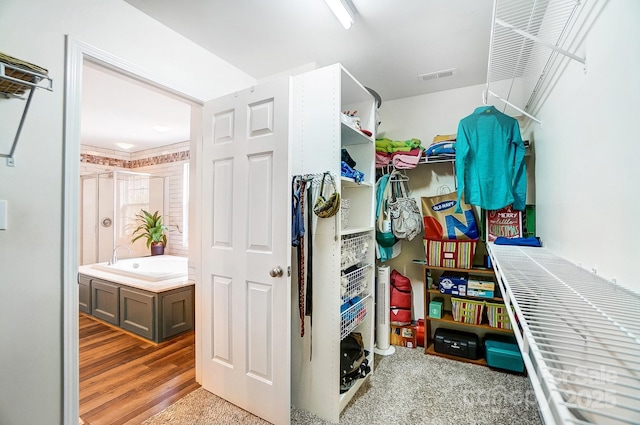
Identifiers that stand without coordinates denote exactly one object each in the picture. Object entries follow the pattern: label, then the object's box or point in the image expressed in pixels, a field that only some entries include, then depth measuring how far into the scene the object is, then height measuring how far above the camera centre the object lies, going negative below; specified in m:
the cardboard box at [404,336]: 2.66 -1.17
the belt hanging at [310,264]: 1.72 -0.31
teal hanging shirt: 2.19 +0.42
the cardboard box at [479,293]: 2.36 -0.67
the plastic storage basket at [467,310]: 2.38 -0.83
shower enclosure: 4.61 +0.08
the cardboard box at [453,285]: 2.44 -0.63
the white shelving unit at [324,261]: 1.72 -0.31
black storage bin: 2.38 -1.12
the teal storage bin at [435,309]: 2.54 -0.87
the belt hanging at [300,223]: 1.71 -0.06
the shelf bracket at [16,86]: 1.07 +0.53
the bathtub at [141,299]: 2.80 -0.93
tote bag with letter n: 2.42 -0.05
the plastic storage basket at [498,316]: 2.28 -0.84
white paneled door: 1.65 -0.24
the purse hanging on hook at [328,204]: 1.61 +0.05
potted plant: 4.51 -0.29
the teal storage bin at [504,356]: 2.17 -1.11
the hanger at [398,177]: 2.83 +0.37
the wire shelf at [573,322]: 0.42 -0.24
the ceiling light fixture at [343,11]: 1.57 +1.17
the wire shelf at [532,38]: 1.29 +0.99
